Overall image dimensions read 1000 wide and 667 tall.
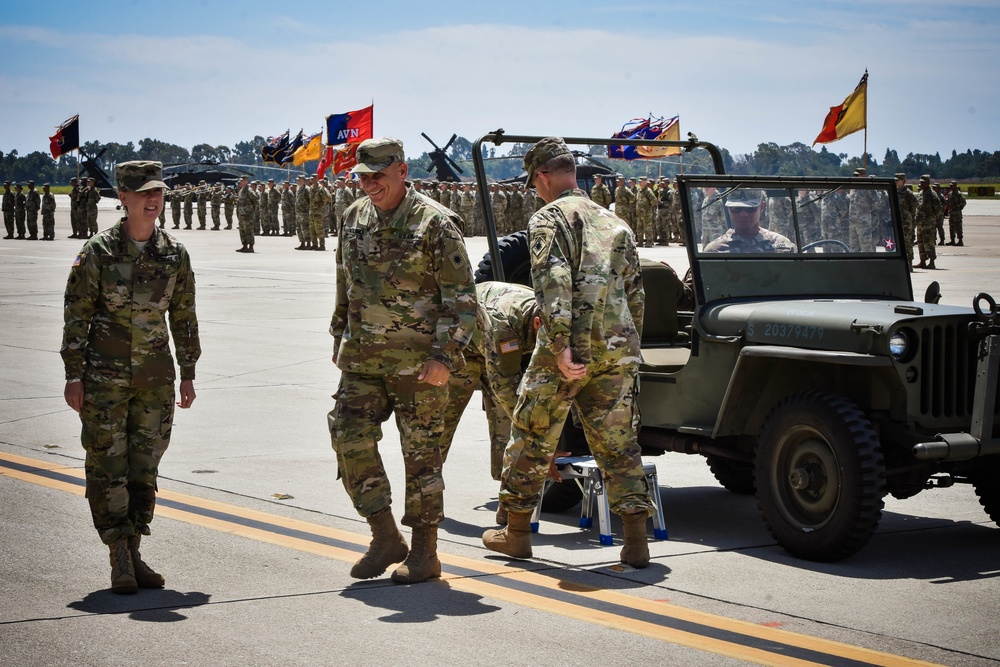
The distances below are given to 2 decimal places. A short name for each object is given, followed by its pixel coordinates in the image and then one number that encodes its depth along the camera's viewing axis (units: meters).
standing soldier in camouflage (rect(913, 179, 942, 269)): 28.29
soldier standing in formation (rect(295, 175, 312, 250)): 37.31
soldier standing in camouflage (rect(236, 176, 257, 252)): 33.00
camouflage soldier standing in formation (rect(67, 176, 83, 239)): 38.91
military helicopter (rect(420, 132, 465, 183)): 59.34
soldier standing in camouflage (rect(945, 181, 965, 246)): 36.65
